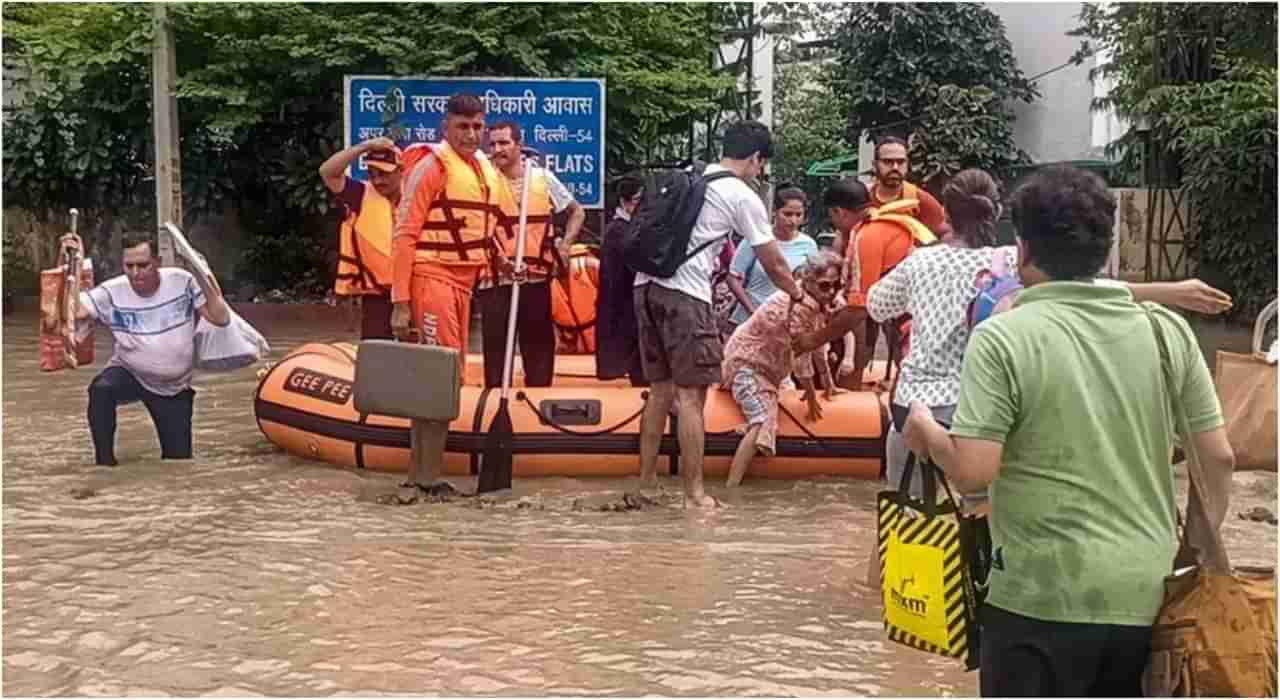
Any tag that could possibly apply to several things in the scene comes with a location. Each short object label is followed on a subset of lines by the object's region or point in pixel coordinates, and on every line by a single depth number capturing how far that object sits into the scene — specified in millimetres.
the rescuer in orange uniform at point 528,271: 7426
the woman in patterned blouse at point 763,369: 7109
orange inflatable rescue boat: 7488
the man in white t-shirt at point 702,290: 6406
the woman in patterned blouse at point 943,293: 4508
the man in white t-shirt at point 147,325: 7492
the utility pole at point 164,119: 13500
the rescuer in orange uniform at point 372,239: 7777
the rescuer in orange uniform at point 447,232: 6945
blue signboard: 11883
